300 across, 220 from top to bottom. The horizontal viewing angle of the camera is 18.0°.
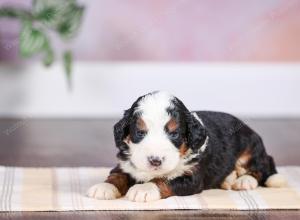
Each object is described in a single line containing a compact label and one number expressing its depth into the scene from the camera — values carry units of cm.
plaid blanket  334
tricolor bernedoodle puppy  332
